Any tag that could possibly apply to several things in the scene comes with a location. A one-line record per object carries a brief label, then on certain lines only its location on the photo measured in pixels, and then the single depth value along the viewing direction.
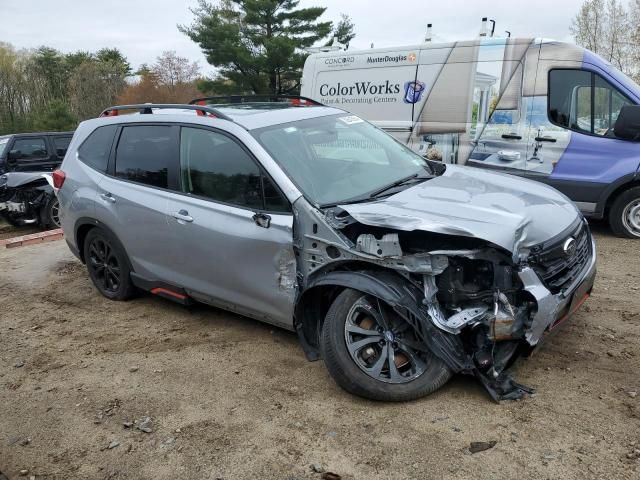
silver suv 3.04
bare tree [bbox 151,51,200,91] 46.50
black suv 9.86
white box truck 6.42
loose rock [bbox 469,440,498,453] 2.78
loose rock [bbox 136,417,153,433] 3.17
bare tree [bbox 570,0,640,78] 25.19
